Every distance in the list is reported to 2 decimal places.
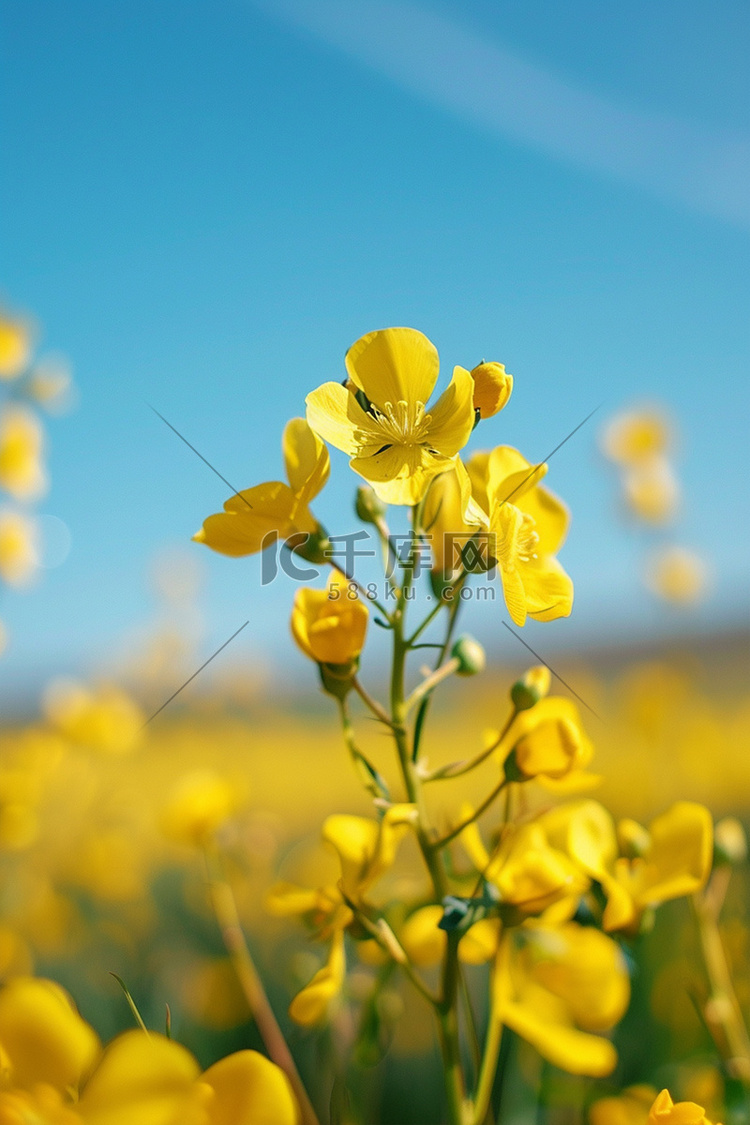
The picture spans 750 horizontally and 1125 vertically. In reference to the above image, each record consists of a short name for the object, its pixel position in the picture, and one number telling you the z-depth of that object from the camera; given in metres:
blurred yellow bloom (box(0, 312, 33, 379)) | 1.11
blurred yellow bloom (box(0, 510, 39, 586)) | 1.17
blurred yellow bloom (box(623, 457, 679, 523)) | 1.70
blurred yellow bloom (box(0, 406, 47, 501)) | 1.14
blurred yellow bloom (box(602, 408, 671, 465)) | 1.77
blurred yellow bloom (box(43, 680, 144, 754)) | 1.11
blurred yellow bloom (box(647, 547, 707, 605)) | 1.73
